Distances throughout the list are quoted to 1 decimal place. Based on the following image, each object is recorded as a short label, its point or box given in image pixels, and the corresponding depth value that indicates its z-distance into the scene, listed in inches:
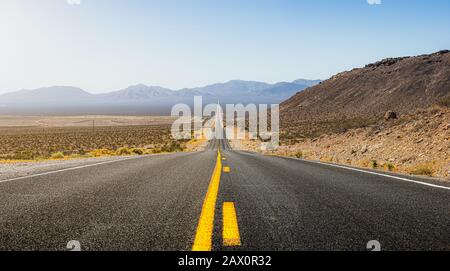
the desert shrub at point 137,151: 1246.4
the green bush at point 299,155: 986.8
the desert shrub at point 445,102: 876.5
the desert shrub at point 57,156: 890.6
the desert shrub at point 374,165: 575.0
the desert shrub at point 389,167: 532.3
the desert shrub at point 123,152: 1184.5
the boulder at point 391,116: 1140.3
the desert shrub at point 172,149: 1707.2
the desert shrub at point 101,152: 1067.0
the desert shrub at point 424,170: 429.4
